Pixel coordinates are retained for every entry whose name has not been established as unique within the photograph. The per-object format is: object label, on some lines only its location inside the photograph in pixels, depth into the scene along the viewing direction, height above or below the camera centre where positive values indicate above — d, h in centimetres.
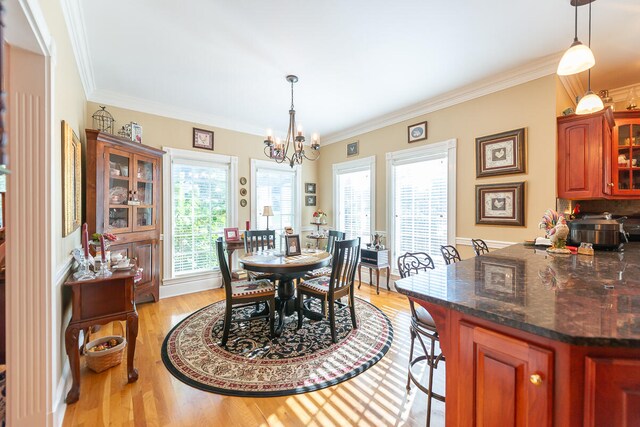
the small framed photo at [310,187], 563 +54
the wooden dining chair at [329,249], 326 -51
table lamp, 451 +3
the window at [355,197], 475 +29
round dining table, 267 -53
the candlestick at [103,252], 217 -32
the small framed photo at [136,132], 349 +105
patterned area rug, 205 -128
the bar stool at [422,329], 156 -72
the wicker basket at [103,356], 216 -118
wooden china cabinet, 292 +18
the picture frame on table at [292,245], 314 -38
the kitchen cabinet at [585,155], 262 +57
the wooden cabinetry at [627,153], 277 +63
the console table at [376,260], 419 -76
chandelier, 288 +80
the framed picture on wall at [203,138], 425 +119
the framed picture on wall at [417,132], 387 +119
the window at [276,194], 490 +36
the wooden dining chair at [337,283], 267 -76
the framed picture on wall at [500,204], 297 +11
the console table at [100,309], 191 -73
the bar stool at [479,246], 308 -39
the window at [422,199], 363 +20
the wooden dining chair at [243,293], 255 -80
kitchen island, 80 -44
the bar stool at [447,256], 266 -43
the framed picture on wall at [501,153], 297 +69
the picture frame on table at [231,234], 435 -35
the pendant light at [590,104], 213 +87
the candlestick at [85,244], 213 -25
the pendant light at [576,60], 165 +96
